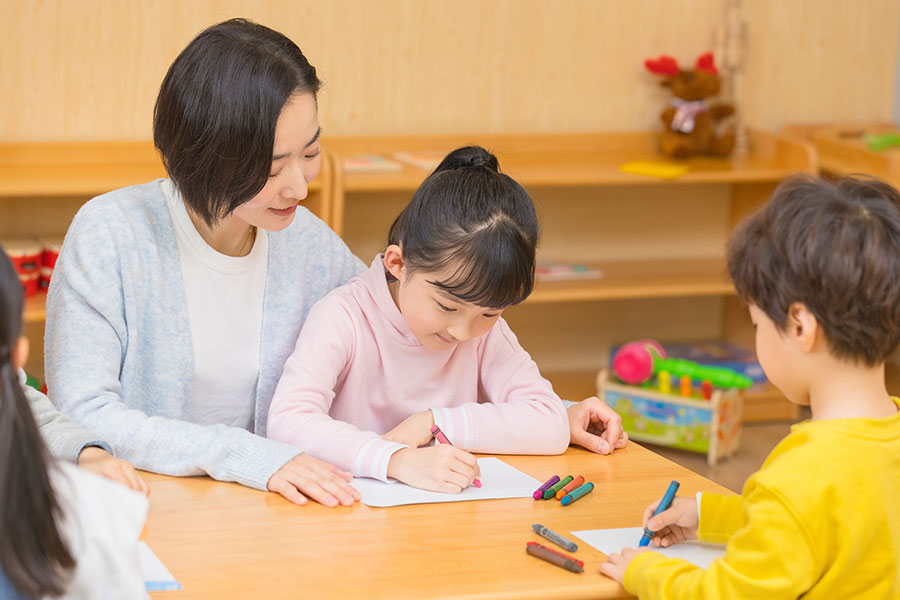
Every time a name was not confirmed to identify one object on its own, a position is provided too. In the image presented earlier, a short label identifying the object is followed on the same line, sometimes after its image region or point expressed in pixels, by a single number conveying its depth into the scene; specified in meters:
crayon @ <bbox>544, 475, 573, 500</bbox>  2.50
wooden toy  4.34
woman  2.52
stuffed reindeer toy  4.76
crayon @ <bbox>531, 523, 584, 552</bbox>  2.37
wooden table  2.27
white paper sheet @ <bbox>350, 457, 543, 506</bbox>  2.48
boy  2.21
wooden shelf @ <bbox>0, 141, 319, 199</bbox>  3.71
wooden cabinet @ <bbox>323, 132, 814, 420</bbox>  4.57
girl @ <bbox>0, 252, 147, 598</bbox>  2.06
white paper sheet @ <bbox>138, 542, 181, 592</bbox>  2.24
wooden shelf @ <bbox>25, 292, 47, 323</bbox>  3.71
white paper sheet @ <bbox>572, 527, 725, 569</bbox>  2.38
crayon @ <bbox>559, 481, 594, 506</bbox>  2.49
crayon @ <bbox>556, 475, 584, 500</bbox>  2.51
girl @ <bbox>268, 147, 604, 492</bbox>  2.57
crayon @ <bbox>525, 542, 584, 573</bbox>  2.33
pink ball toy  4.42
